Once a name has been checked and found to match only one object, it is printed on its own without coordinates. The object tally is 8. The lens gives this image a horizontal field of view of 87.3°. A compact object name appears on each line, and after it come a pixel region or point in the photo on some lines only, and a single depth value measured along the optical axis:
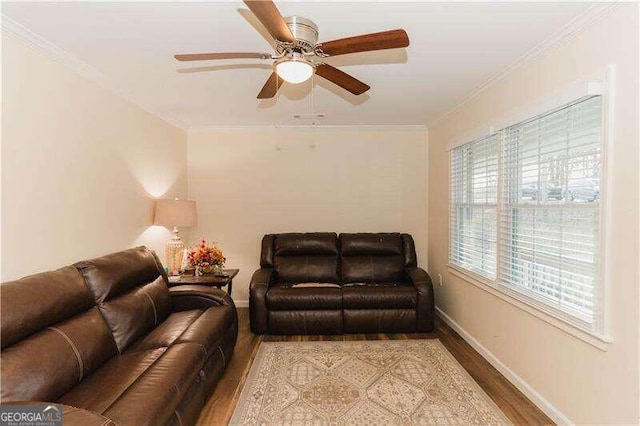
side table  3.47
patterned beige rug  2.26
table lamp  3.58
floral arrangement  3.70
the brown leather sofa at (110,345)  1.59
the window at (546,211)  1.95
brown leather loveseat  3.63
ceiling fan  1.55
